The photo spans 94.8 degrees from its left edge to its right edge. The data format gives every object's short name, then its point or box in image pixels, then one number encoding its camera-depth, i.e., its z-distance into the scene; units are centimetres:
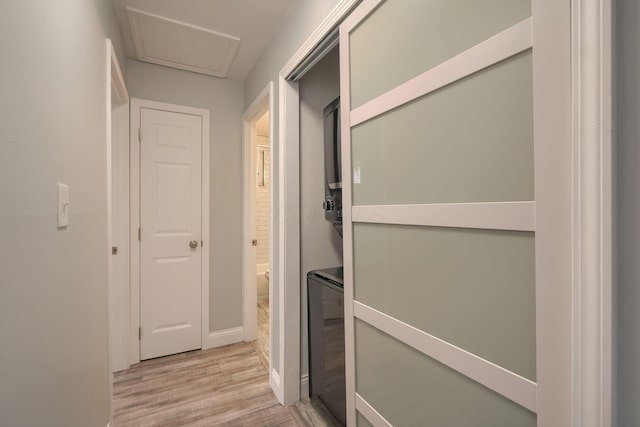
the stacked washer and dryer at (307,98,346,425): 155
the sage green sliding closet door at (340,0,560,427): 67
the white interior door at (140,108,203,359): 249
